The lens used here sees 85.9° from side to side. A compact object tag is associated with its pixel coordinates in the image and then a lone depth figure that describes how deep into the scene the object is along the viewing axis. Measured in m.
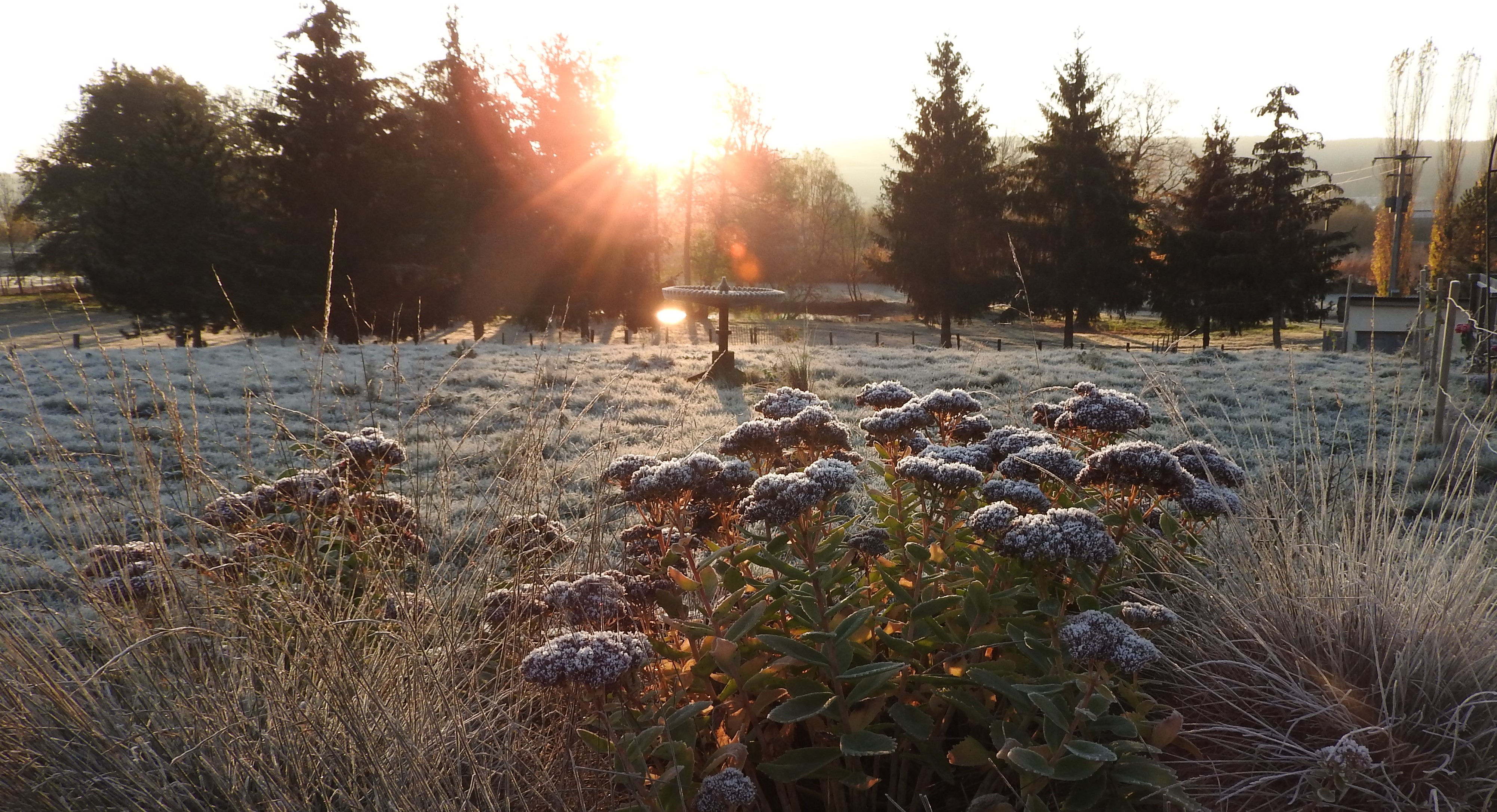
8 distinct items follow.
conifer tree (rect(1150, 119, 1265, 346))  25.81
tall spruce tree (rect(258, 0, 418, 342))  21.53
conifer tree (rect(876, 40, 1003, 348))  27.67
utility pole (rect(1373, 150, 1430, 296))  29.91
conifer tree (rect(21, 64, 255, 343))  21.70
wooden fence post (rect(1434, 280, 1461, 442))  6.08
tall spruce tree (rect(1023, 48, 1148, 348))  25.88
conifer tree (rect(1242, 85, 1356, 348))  25.25
